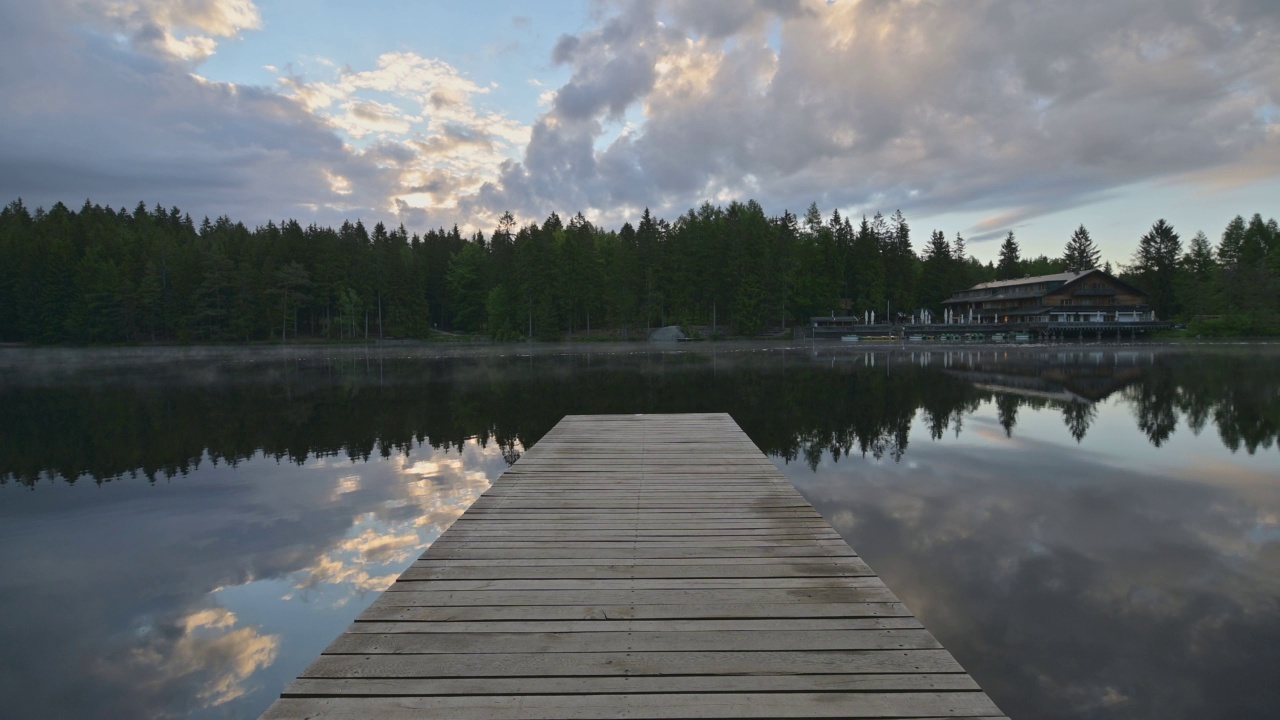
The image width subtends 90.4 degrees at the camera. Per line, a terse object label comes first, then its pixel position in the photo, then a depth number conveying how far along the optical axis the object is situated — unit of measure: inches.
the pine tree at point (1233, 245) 2797.7
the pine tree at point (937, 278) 3395.7
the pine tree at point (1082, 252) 3986.2
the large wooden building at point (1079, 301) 2837.4
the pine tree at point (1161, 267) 3073.3
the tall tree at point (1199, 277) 2672.2
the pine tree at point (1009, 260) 3804.1
